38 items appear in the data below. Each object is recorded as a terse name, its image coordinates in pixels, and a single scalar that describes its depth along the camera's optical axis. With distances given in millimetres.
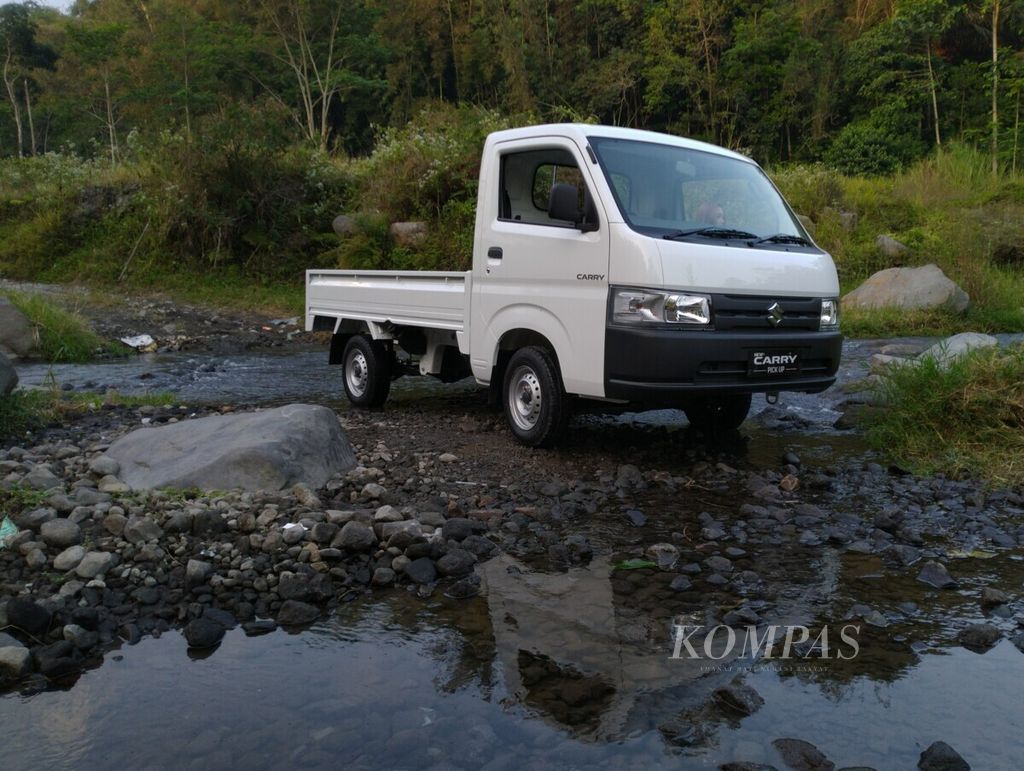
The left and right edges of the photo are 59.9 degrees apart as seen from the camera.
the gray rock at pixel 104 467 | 5551
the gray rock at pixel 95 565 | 4141
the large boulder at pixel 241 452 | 5328
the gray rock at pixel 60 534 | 4402
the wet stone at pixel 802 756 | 2816
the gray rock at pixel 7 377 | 7324
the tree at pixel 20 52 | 43969
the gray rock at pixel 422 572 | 4320
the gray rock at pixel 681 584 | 4223
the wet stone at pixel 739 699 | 3151
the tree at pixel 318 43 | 31688
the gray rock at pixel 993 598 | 4043
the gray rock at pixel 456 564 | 4375
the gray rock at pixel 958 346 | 7125
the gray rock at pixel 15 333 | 12453
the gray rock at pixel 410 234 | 17969
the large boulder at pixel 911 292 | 13766
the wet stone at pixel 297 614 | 3934
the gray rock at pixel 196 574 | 4172
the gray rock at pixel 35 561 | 4234
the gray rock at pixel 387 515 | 4855
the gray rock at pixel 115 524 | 4566
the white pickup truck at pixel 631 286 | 5750
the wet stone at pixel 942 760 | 2797
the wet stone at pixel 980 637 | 3670
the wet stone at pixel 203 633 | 3721
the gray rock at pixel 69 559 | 4199
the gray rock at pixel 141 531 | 4477
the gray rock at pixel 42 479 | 5184
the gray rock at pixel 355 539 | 4492
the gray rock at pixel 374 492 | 5434
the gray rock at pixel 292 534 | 4527
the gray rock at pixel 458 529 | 4777
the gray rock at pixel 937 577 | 4277
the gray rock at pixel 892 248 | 17609
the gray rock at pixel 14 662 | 3438
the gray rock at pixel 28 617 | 3688
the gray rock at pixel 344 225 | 19141
